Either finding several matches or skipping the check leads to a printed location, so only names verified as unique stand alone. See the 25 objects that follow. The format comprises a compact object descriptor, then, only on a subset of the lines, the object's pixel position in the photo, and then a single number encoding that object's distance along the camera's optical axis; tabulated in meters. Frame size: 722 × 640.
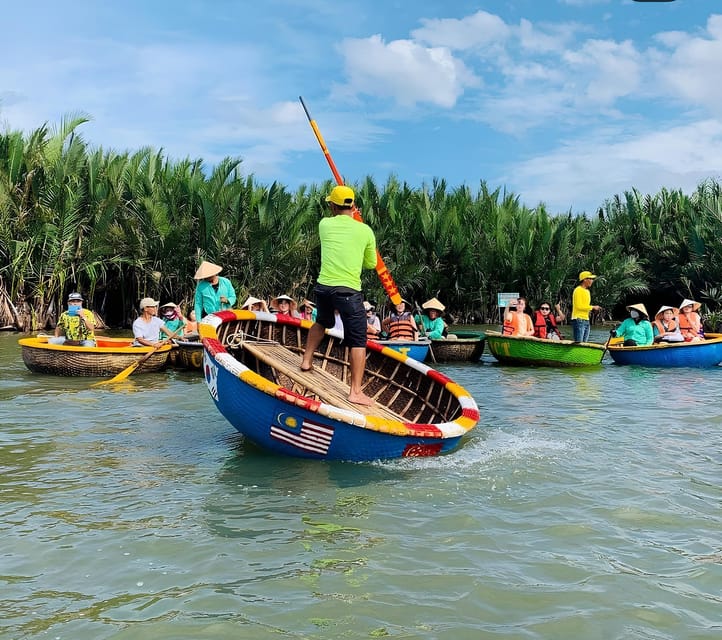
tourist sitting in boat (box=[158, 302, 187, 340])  13.55
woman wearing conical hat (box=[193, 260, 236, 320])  11.18
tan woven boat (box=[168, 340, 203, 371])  11.91
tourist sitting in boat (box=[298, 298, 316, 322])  14.93
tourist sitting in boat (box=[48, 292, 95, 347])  11.91
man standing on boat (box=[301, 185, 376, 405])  6.44
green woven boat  13.71
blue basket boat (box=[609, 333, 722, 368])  13.65
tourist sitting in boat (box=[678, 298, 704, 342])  14.62
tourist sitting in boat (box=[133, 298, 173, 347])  12.23
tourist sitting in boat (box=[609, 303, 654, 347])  14.32
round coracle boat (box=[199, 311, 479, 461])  5.93
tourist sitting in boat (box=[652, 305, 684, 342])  14.09
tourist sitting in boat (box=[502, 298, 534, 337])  14.36
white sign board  18.38
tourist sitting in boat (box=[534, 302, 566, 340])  14.65
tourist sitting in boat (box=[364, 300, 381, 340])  13.81
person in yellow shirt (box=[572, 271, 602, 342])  14.40
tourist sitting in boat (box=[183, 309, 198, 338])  12.42
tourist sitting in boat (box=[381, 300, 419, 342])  13.81
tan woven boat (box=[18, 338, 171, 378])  11.34
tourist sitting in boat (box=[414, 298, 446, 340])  15.20
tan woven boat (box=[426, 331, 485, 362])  14.88
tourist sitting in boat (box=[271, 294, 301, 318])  11.94
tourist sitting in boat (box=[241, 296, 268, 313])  11.78
